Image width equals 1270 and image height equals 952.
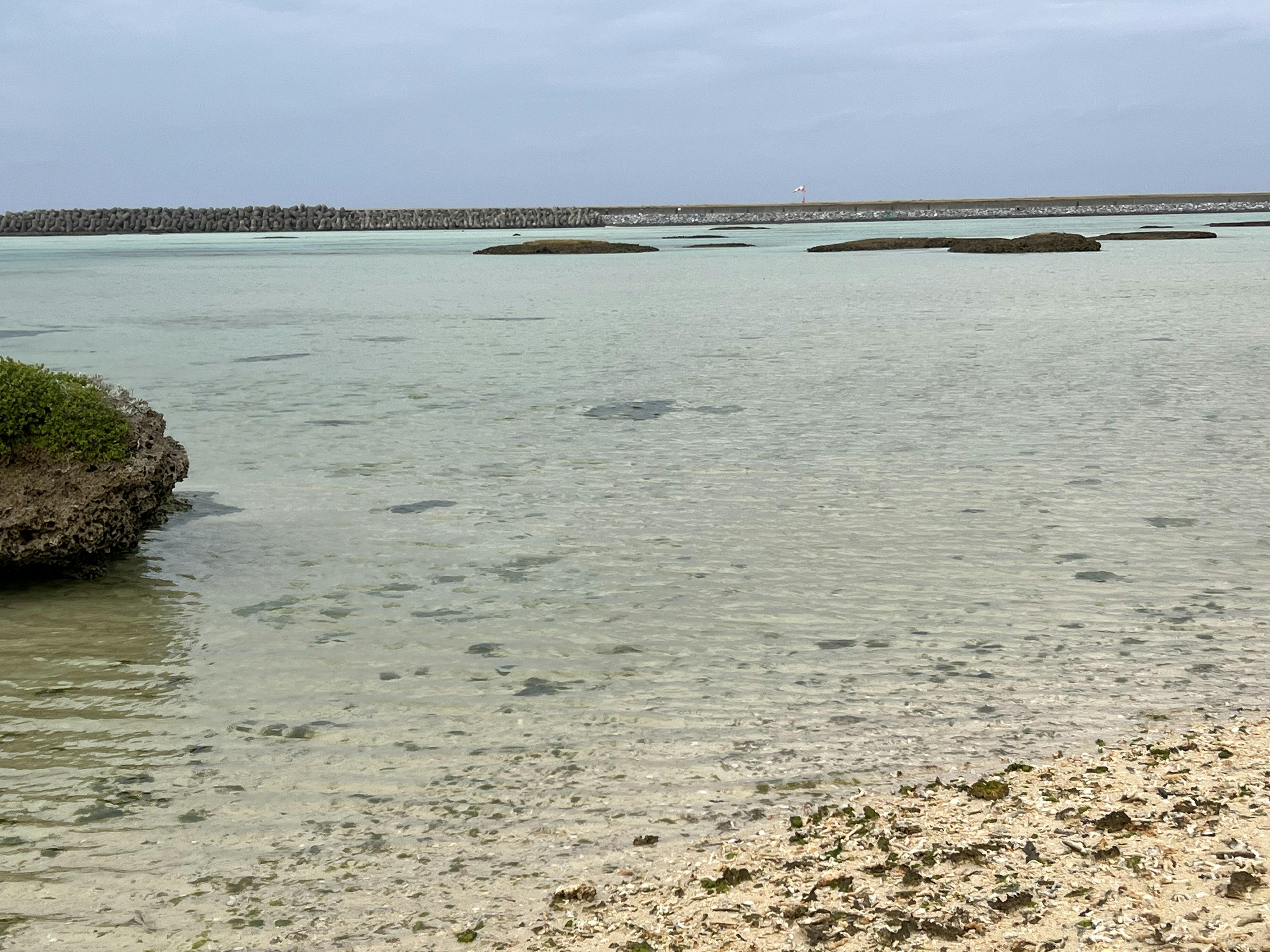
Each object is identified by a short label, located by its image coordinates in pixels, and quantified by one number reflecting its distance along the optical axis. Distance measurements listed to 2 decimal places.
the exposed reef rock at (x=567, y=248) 65.88
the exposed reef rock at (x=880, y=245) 61.84
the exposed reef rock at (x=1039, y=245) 54.06
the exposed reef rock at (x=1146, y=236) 66.62
